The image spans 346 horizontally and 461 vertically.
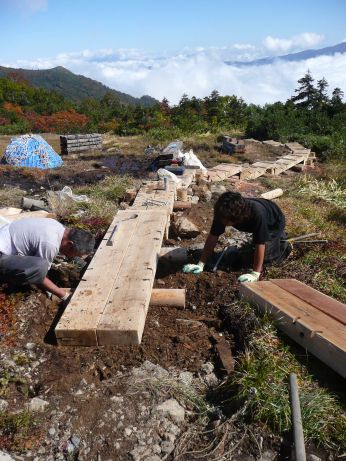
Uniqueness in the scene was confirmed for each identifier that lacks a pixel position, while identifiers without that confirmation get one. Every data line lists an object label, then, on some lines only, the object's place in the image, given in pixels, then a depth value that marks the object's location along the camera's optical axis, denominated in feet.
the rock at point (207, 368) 9.59
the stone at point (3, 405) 8.03
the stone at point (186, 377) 9.21
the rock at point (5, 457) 6.81
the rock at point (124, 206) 20.24
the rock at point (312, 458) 7.36
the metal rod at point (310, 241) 16.11
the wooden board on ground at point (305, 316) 9.22
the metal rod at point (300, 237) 15.55
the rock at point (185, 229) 18.19
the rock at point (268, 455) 7.48
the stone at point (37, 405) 8.11
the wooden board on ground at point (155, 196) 19.02
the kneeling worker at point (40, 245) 11.59
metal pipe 6.98
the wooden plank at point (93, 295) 9.56
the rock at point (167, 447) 7.55
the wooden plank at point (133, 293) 9.50
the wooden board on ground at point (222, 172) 29.37
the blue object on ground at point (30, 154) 39.42
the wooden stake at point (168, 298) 11.95
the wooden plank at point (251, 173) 31.07
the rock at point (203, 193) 23.82
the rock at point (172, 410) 8.23
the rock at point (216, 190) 24.85
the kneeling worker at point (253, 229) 12.64
